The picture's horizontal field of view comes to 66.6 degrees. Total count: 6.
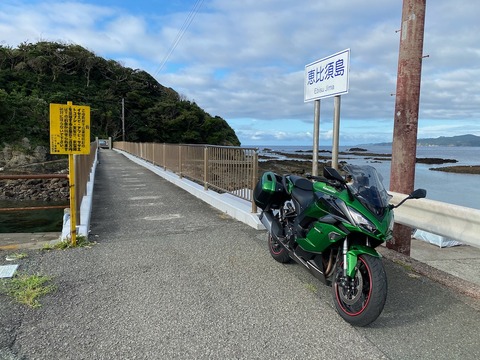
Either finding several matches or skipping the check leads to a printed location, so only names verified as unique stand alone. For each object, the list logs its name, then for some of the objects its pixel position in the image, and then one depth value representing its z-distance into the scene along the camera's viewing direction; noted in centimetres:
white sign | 494
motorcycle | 289
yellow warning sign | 474
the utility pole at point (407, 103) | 500
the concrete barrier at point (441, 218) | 373
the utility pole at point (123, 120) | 5614
